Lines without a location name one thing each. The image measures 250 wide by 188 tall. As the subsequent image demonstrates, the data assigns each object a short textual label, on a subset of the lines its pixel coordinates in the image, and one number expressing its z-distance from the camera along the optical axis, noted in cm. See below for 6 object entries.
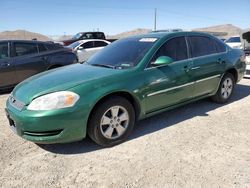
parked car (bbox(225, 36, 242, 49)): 1070
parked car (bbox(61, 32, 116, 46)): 1622
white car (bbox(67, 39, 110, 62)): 999
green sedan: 252
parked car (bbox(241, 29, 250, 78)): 629
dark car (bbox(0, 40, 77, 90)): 540
